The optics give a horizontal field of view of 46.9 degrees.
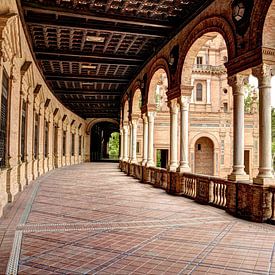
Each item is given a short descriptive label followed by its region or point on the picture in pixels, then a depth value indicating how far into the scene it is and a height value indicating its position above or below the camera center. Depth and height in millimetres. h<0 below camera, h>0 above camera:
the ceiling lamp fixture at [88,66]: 17156 +4274
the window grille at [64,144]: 30053 +29
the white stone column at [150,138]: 16188 +305
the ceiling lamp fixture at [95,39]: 12703 +4308
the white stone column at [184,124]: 11492 +740
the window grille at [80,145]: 40175 -85
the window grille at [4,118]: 8441 +714
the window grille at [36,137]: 16542 +382
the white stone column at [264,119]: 7148 +585
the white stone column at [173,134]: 12389 +424
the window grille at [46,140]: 20656 +283
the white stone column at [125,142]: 25788 +198
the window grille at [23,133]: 12586 +457
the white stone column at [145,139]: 17031 +296
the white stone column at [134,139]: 20844 +361
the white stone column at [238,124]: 7973 +529
